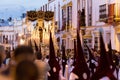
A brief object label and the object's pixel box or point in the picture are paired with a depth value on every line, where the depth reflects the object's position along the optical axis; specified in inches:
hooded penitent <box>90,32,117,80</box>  394.0
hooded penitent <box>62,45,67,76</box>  762.8
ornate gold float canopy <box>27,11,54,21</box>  1595.8
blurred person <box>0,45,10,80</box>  246.2
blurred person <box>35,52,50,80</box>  311.0
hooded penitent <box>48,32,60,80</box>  542.5
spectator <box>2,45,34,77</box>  172.6
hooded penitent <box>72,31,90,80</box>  430.9
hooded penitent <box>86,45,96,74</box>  556.1
